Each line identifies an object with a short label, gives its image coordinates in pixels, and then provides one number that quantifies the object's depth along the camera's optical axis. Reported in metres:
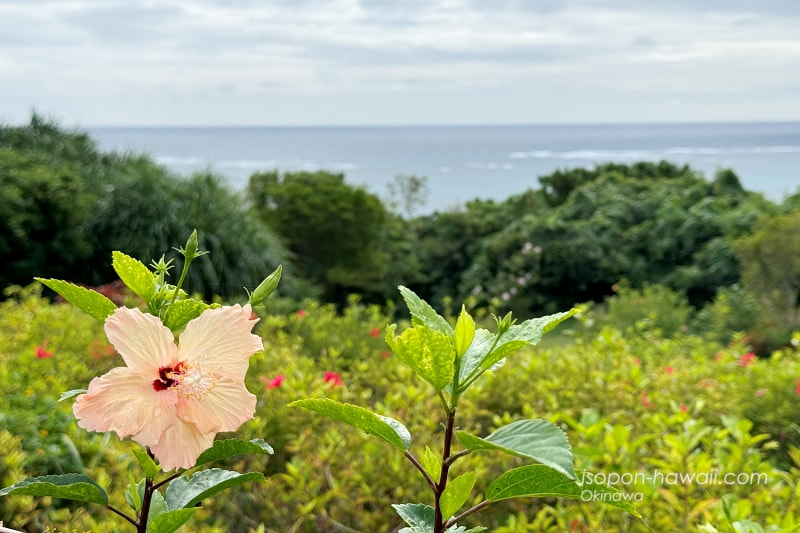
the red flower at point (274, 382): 1.89
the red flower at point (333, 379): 1.89
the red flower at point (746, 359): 2.91
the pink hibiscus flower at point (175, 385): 0.42
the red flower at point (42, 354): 1.97
